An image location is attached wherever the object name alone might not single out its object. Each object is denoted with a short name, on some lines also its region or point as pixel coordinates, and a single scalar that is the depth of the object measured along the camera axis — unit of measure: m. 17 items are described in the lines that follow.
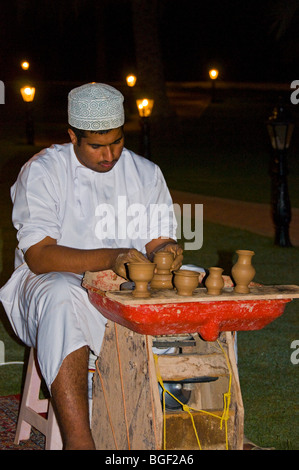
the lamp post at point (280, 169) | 8.79
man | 3.02
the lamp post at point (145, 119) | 13.12
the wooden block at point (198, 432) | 3.12
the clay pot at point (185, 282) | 2.92
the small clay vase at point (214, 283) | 2.97
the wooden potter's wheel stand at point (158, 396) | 2.94
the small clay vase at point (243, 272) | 3.04
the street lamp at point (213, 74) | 30.53
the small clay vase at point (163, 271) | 3.22
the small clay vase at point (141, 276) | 2.90
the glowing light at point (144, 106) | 13.13
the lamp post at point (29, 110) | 19.43
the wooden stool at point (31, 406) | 3.71
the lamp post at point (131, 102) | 28.00
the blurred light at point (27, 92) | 19.38
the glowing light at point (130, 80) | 23.40
